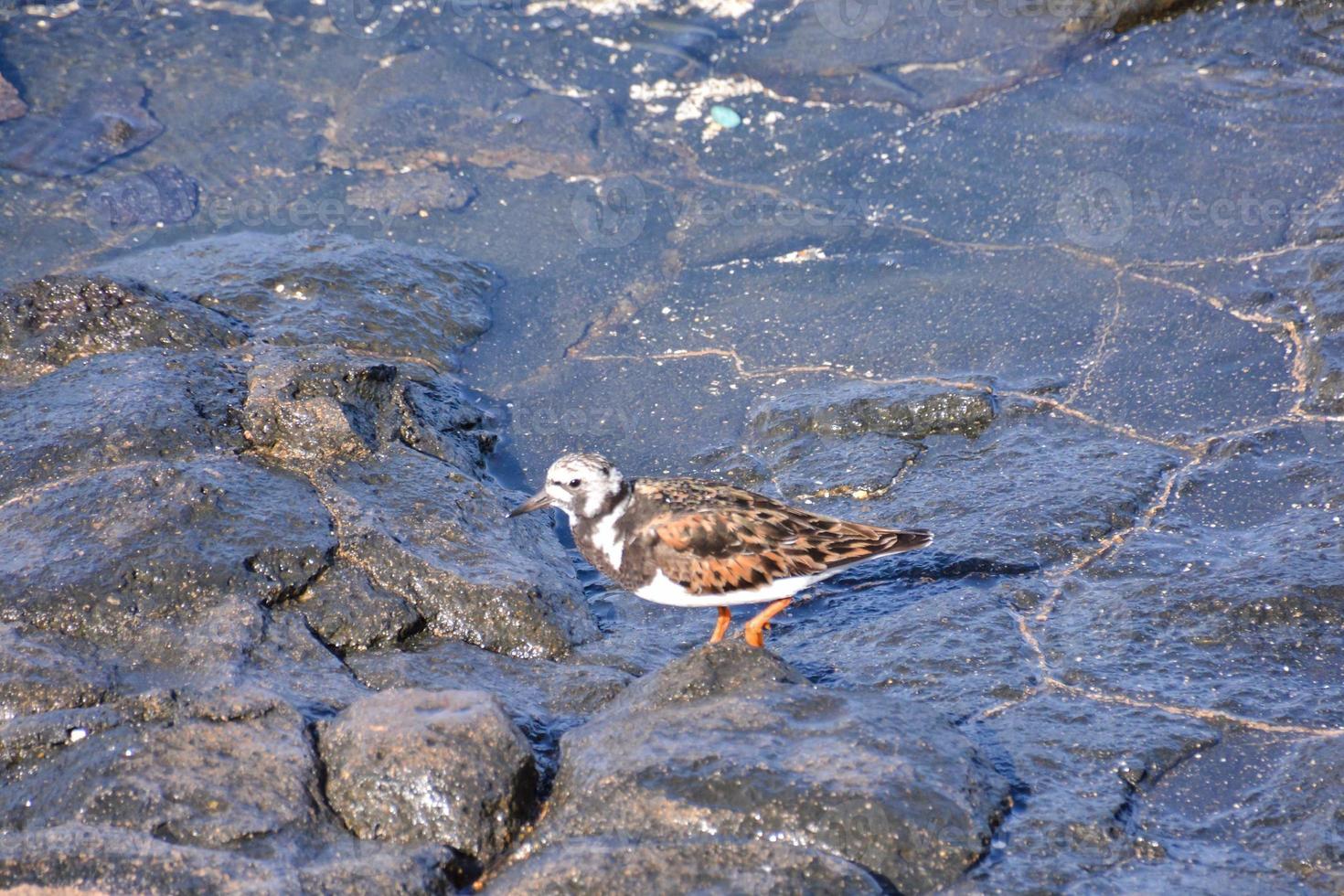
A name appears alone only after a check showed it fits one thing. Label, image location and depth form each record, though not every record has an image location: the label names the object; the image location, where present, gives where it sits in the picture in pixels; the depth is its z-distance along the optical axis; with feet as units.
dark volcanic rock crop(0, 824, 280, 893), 21.09
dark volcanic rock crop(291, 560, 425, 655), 31.94
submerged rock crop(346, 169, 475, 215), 58.39
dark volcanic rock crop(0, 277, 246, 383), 40.34
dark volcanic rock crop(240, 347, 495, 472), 37.17
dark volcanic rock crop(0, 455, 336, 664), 30.17
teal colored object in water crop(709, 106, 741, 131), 62.95
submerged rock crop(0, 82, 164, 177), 59.98
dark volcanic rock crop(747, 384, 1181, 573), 36.86
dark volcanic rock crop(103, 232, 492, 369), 47.37
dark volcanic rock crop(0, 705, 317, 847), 23.47
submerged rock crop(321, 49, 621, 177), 61.41
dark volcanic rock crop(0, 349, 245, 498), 35.42
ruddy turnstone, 32.68
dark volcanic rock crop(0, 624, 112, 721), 27.02
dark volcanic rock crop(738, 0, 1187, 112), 63.57
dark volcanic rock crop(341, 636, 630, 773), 29.73
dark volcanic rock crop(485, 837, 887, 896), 21.45
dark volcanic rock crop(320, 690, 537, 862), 24.08
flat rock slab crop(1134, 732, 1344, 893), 24.16
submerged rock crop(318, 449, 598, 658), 32.96
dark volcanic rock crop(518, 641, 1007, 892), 23.24
